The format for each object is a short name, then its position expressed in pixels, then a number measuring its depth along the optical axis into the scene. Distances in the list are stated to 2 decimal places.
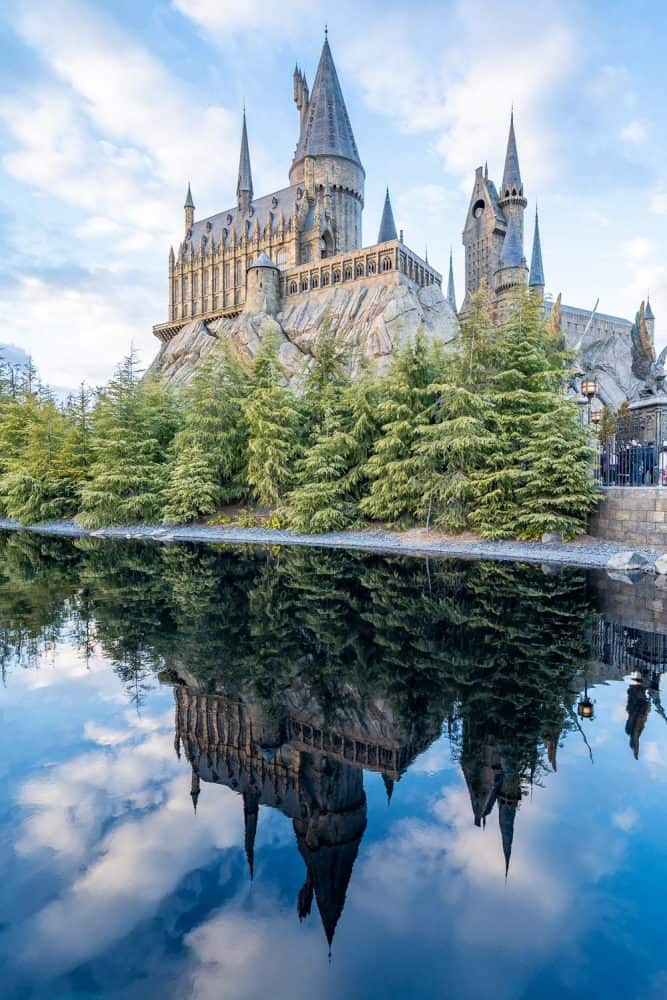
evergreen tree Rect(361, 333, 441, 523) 16.95
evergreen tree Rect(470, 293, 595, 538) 13.84
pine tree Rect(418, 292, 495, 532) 15.47
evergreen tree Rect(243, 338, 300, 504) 19.70
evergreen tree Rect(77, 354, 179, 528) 21.41
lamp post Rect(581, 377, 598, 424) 15.29
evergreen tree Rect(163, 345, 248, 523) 20.31
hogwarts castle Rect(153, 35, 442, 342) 46.53
